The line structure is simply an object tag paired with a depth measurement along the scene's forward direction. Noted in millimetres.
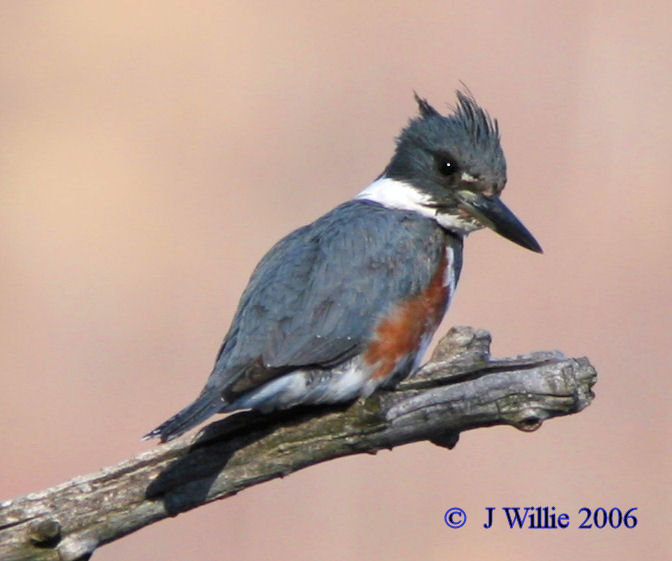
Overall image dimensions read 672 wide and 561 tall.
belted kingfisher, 6875
